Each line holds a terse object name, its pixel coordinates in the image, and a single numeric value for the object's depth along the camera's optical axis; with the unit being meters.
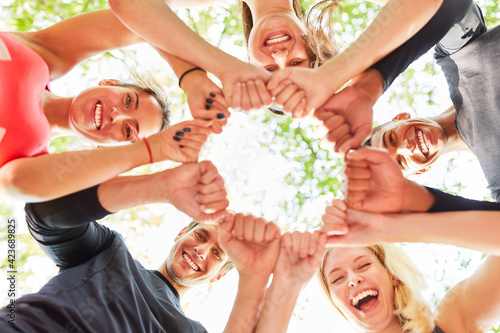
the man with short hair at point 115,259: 1.52
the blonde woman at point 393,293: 1.90
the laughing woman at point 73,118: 1.46
